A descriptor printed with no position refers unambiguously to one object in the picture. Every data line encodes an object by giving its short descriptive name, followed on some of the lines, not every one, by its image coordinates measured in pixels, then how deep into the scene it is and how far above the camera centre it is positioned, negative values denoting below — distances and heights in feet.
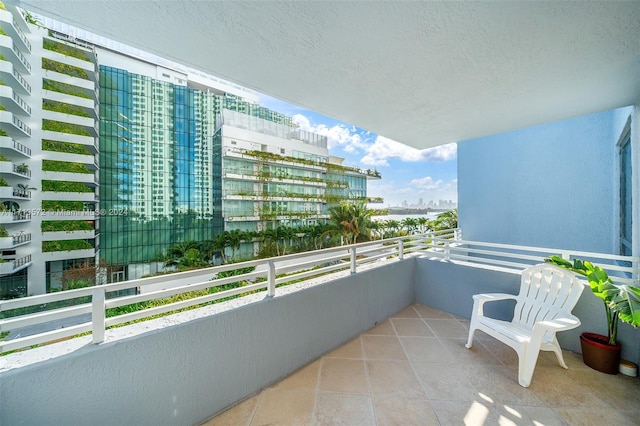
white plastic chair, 6.56 -3.35
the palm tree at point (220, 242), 58.54 -7.78
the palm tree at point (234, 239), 60.39 -7.10
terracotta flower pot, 6.95 -4.49
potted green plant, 5.95 -2.64
